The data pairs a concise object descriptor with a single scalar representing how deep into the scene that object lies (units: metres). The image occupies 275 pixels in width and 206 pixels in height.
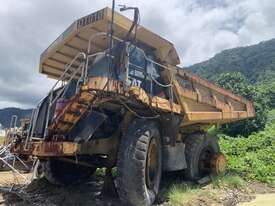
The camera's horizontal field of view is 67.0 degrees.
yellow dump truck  3.06
